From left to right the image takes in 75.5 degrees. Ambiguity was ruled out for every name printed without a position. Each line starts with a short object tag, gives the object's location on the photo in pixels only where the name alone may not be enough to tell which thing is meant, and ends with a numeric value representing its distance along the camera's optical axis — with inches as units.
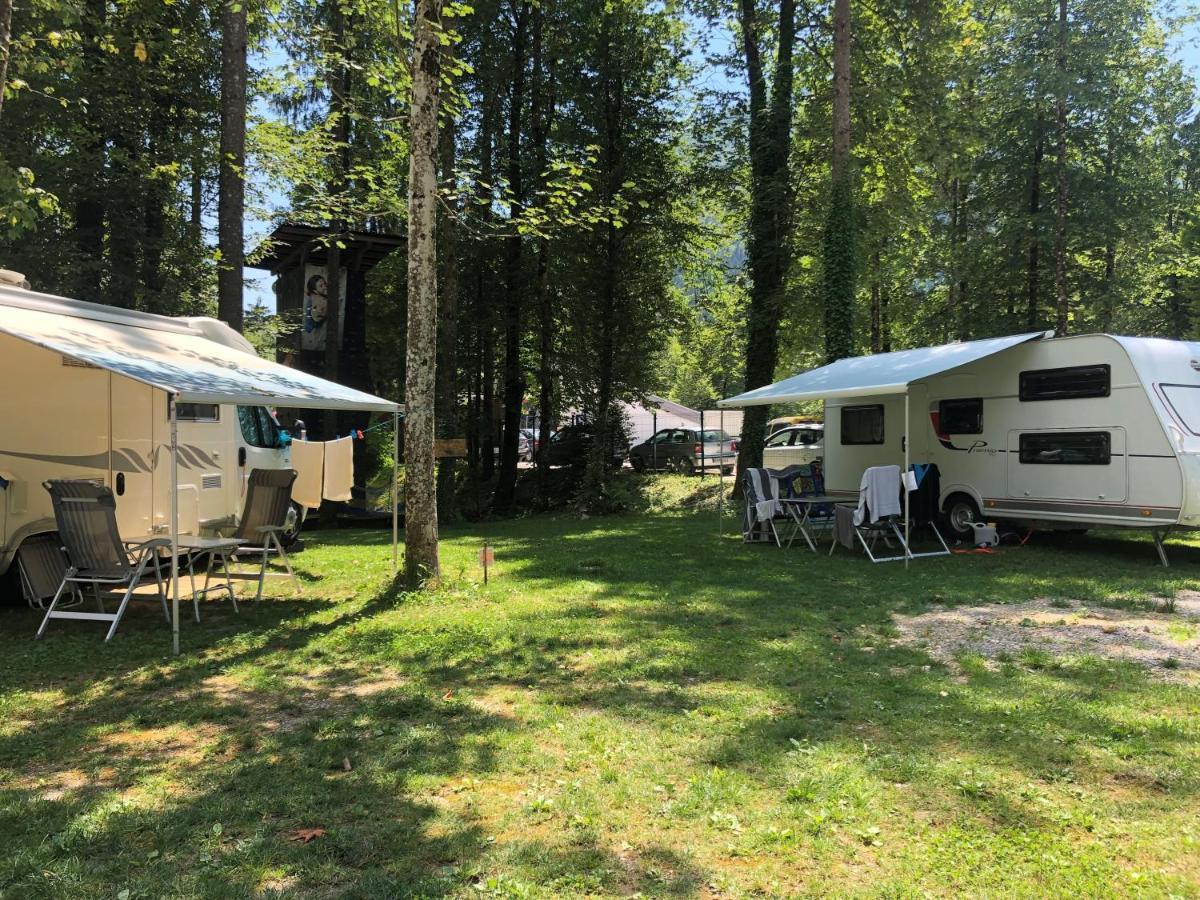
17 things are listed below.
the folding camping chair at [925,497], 403.2
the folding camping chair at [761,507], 401.4
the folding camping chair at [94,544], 217.5
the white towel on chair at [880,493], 347.9
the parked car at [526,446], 749.8
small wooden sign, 439.5
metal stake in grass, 279.6
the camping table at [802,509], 392.8
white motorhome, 257.4
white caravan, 319.3
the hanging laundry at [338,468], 343.0
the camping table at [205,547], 232.4
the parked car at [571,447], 681.5
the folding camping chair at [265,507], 275.1
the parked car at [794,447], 611.2
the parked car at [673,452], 896.3
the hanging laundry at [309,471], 340.2
